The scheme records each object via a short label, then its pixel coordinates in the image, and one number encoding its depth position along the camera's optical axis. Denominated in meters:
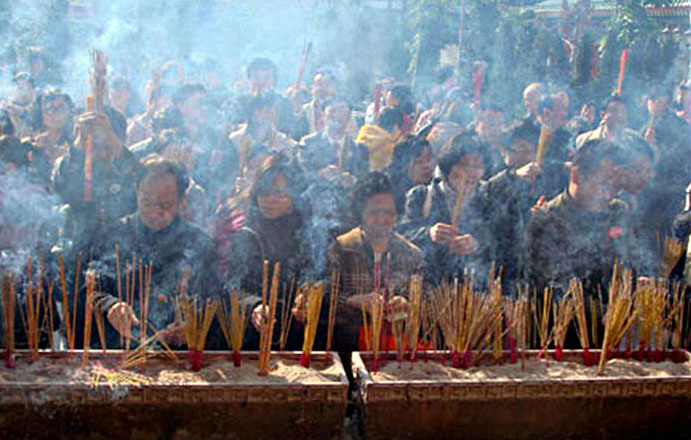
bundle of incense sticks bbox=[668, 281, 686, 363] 3.46
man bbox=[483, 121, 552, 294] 4.38
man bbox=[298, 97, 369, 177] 5.82
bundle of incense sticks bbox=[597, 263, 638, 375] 3.25
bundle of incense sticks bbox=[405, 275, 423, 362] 3.22
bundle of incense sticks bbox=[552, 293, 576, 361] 3.34
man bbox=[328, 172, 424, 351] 3.78
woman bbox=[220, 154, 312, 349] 3.82
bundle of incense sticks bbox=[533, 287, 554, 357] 3.35
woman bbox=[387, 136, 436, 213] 5.08
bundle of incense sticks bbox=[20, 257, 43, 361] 3.04
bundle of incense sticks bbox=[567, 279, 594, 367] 3.35
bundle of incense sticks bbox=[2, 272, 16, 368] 2.97
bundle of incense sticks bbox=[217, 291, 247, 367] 3.10
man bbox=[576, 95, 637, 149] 6.16
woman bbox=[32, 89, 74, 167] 5.65
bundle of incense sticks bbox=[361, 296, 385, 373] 3.13
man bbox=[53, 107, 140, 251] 4.06
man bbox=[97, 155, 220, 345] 3.54
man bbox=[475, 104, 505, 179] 6.17
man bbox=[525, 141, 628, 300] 4.22
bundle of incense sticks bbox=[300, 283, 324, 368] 3.13
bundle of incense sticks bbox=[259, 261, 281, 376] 3.02
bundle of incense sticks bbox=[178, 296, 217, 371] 3.02
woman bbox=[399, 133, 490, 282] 4.18
